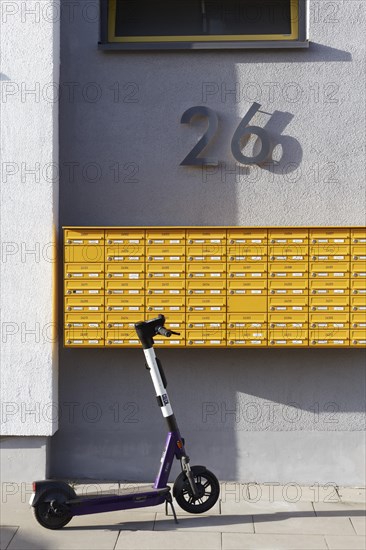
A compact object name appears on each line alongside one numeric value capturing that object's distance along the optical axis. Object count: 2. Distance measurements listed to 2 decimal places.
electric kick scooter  7.01
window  8.52
